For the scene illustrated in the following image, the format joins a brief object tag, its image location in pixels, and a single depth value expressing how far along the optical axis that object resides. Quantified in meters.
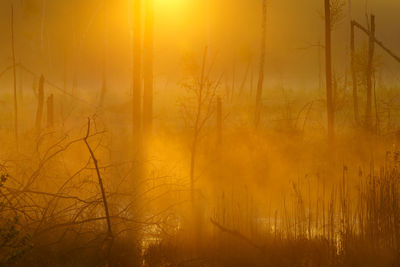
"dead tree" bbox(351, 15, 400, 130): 43.84
